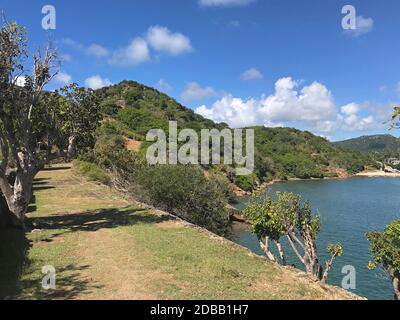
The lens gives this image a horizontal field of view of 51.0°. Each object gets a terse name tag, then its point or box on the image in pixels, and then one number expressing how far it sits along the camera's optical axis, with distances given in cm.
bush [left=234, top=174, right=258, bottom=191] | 9794
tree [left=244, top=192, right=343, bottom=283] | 2489
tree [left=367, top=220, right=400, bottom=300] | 2064
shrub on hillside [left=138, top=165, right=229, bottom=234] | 3812
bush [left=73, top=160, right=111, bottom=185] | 4534
